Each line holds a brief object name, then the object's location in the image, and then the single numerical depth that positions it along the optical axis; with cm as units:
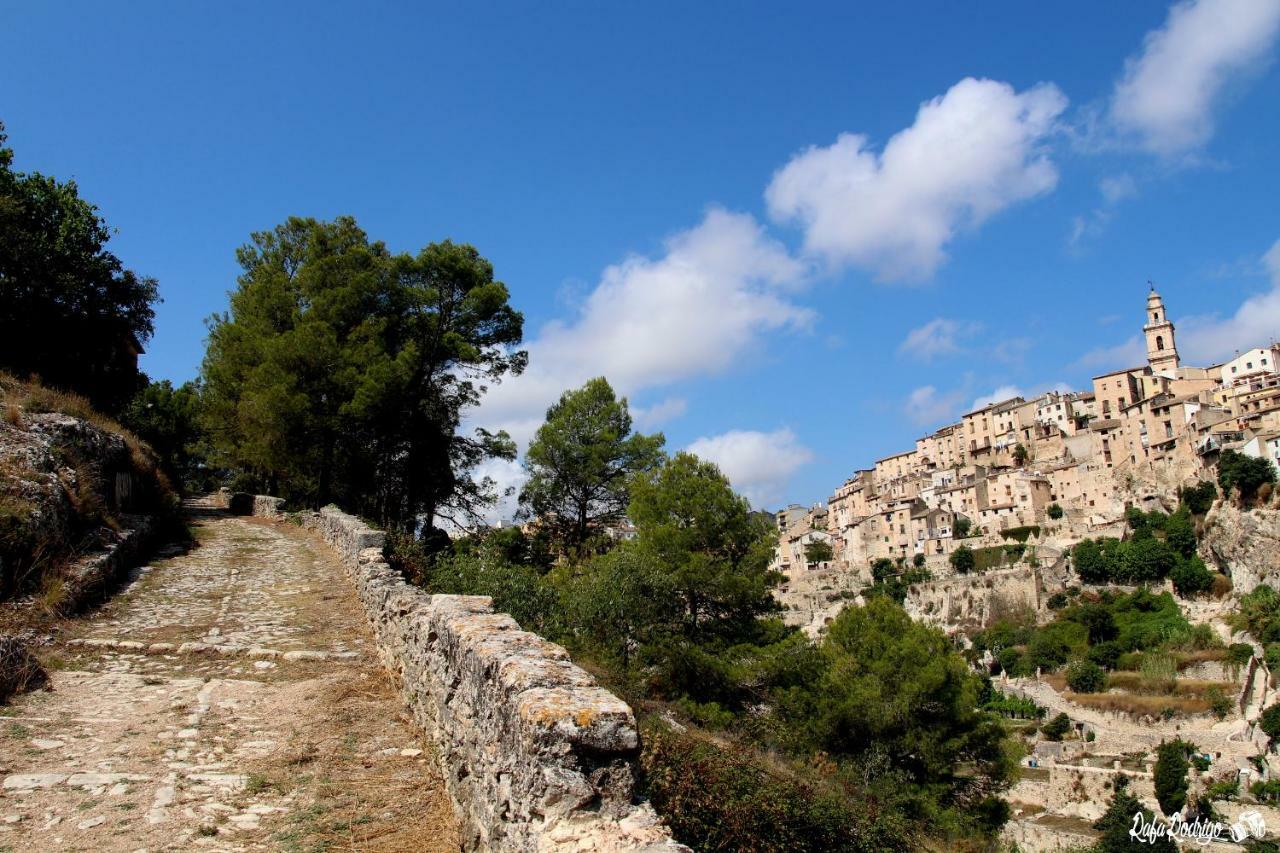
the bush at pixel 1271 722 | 4606
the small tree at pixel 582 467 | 2602
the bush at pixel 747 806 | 593
